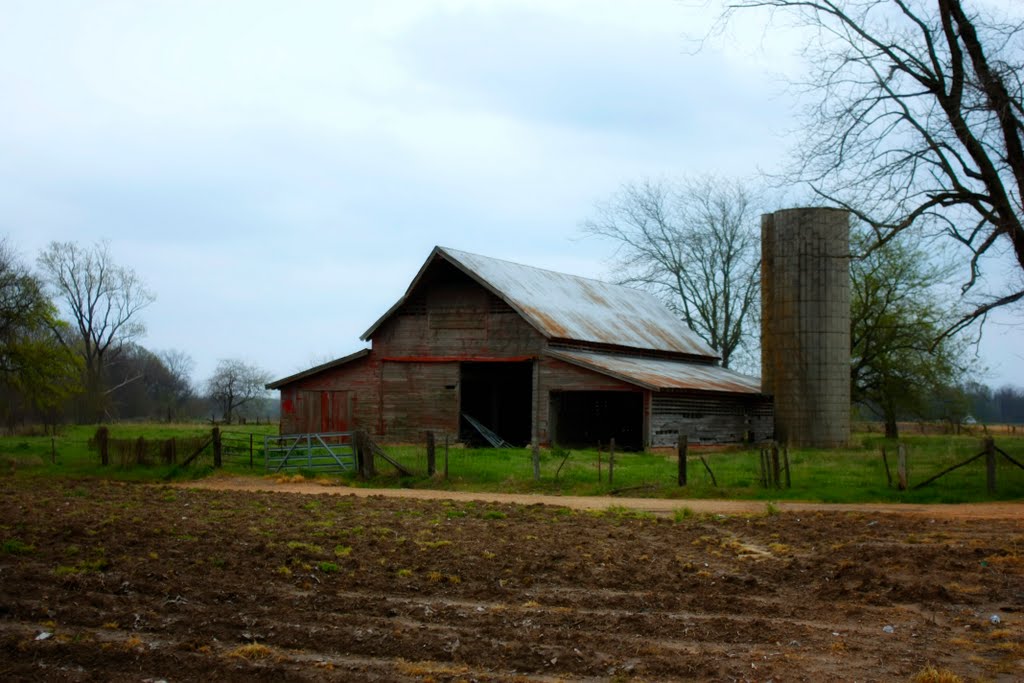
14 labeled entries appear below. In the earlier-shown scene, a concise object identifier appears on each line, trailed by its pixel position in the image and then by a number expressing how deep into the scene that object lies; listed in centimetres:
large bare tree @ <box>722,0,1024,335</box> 2073
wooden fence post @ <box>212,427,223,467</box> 2738
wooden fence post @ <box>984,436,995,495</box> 2033
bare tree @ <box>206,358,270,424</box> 9819
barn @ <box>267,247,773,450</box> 3481
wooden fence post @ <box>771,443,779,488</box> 2133
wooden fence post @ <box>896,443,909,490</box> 2050
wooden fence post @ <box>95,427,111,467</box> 2830
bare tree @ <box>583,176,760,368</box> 5769
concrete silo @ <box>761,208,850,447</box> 3738
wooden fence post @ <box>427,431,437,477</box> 2447
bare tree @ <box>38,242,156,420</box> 7419
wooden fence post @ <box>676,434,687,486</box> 2186
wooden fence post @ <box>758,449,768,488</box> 2158
